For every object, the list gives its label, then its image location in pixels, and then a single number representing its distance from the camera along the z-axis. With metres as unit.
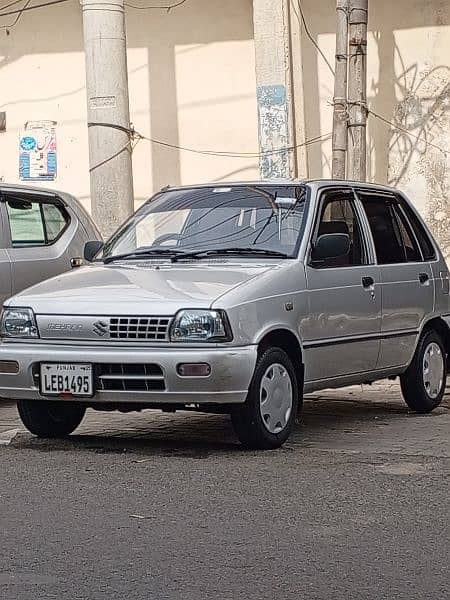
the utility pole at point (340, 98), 13.05
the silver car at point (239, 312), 7.52
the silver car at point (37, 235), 10.68
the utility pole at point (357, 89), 12.98
